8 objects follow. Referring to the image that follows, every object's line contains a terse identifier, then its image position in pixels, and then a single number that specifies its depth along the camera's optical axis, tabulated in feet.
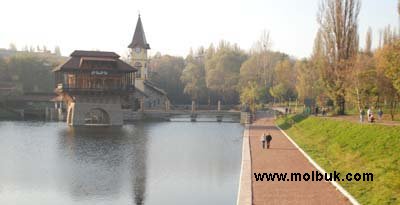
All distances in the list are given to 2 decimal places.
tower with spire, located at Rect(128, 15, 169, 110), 286.05
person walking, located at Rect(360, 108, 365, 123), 116.88
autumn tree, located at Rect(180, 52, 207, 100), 314.35
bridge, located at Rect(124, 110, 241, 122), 252.87
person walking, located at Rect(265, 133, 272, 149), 112.06
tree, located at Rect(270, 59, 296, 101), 273.95
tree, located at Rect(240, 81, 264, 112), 253.44
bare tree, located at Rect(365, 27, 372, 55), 256.73
